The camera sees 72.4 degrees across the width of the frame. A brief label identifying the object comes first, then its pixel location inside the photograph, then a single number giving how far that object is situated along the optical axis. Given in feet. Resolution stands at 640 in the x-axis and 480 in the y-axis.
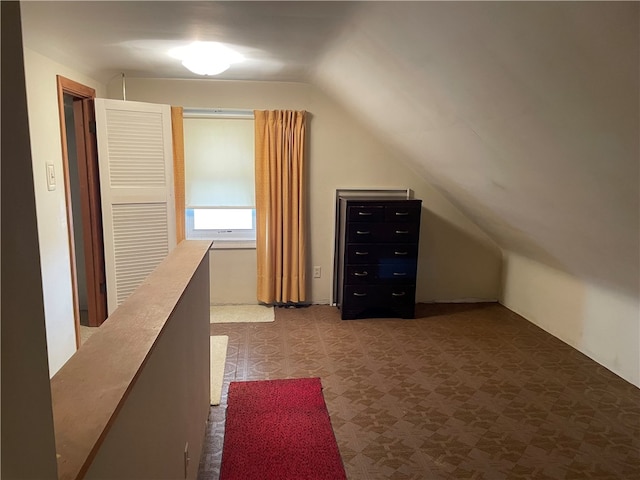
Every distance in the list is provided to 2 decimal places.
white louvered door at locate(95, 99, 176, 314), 11.33
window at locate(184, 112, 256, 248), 12.94
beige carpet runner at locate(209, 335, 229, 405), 8.63
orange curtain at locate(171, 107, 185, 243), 12.34
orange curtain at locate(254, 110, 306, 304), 12.78
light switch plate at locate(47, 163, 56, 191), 8.77
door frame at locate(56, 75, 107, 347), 10.81
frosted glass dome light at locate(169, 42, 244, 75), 8.37
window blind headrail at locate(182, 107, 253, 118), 12.69
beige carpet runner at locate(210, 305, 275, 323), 12.70
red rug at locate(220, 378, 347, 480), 6.55
